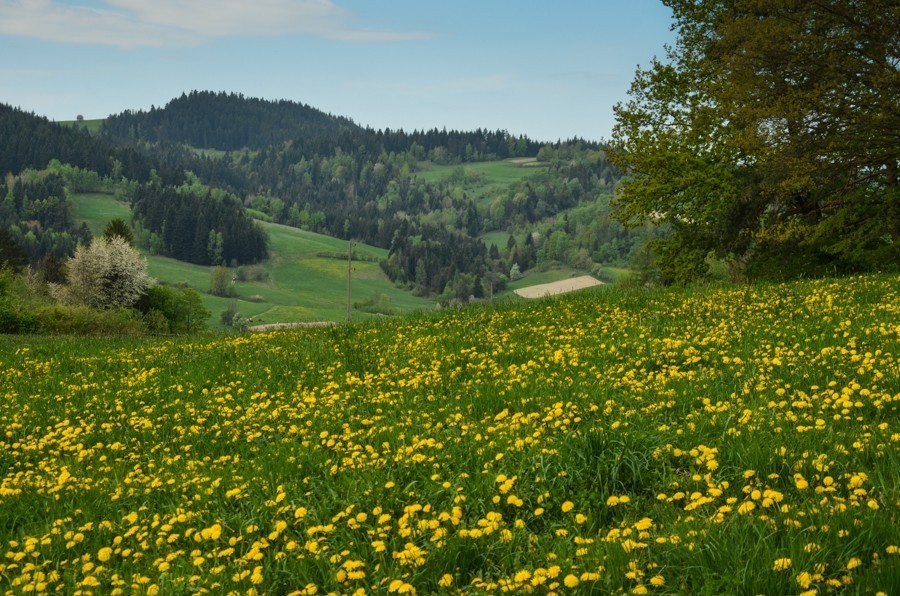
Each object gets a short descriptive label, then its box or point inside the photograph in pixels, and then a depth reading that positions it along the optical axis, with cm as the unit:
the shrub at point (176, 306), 8410
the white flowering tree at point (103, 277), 7575
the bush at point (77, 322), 4900
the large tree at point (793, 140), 2111
